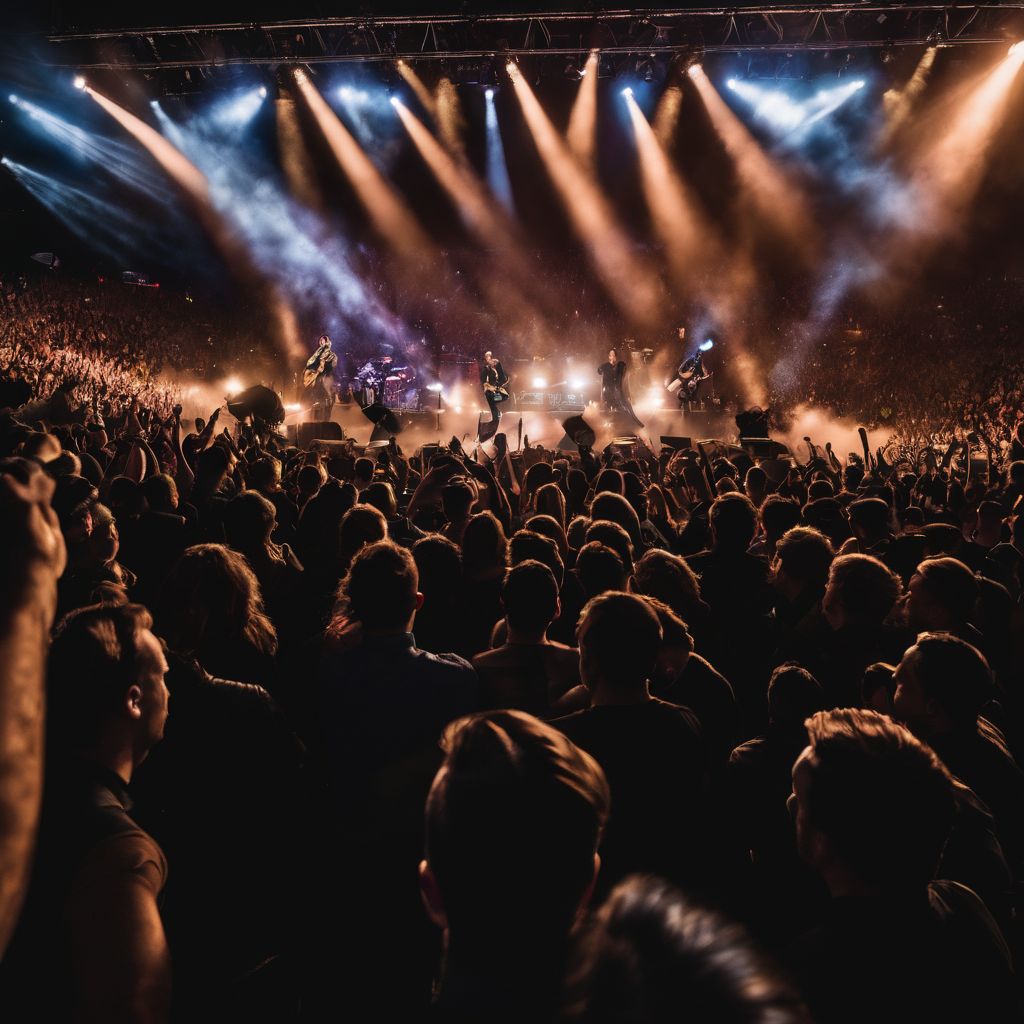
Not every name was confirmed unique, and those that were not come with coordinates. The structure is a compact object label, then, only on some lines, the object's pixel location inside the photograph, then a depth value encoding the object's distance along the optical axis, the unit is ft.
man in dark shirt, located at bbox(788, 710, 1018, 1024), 4.17
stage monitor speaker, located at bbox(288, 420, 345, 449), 57.11
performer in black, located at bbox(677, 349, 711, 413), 66.49
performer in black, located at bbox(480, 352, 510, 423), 63.00
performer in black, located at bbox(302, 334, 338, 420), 62.80
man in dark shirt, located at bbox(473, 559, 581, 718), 8.46
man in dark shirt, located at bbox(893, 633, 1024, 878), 7.06
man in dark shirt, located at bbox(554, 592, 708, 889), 6.40
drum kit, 73.77
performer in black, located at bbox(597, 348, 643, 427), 69.31
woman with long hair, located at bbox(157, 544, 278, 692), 7.88
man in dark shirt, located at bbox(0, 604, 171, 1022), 3.98
